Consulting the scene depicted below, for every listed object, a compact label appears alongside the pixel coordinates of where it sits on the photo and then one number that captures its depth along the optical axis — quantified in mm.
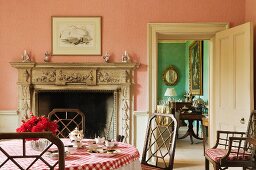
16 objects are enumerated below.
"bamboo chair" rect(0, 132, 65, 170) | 1604
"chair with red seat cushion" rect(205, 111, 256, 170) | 3539
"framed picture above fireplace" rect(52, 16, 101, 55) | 5262
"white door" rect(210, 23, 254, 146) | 4422
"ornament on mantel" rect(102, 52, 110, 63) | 5219
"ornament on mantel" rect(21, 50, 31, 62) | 5207
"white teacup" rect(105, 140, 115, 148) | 2723
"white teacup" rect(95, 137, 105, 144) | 2912
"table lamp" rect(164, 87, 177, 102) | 10727
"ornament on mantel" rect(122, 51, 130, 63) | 5234
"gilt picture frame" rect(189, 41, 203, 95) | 9195
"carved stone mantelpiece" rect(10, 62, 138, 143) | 5219
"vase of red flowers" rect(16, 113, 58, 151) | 2409
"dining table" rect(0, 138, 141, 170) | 2100
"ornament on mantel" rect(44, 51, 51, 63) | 5227
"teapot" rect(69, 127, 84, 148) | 2705
